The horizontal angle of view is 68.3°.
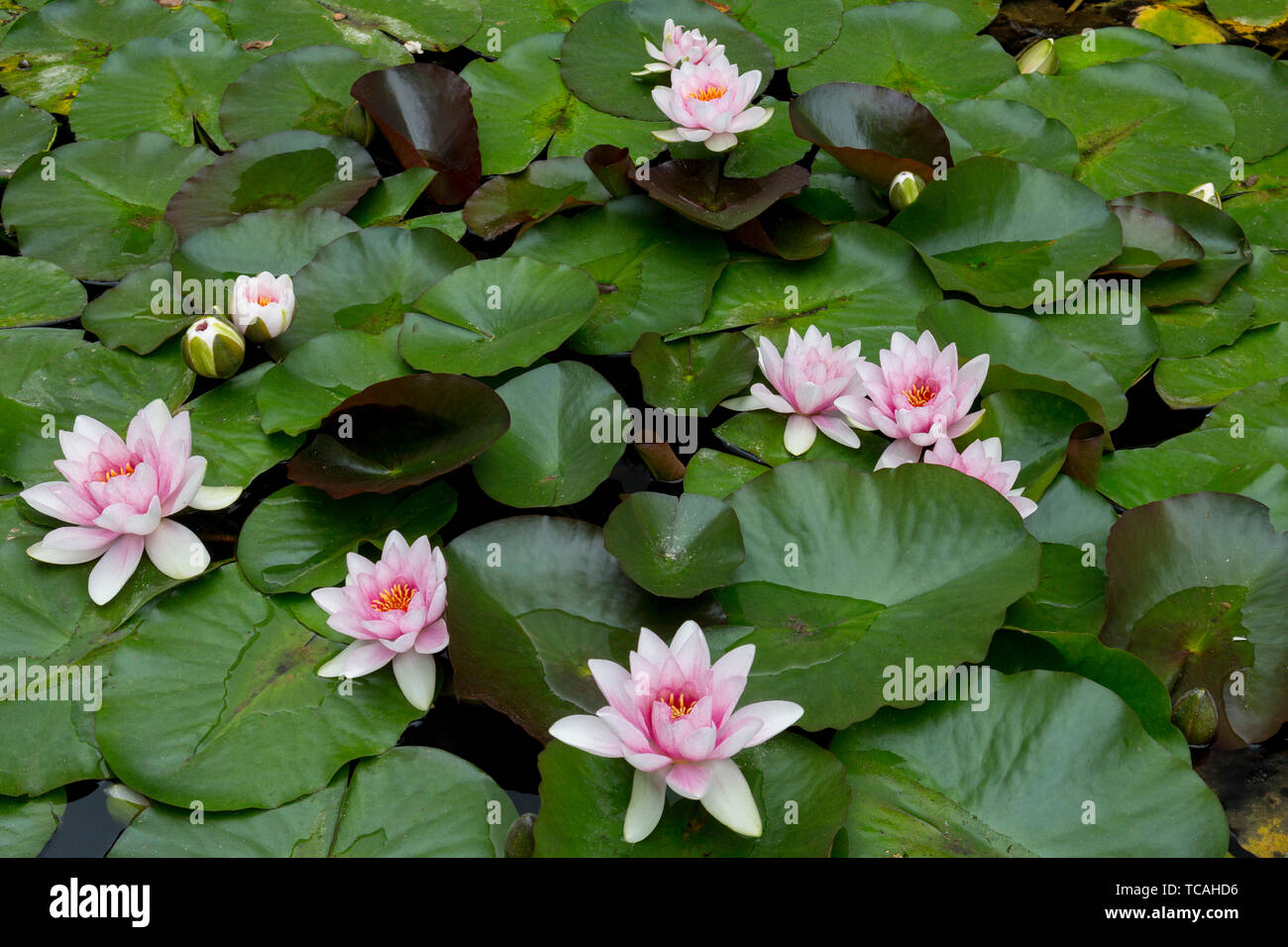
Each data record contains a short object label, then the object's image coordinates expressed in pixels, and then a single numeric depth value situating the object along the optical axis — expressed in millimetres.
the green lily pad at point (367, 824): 1818
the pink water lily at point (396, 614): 2018
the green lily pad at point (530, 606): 1934
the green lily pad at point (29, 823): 1855
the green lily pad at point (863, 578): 1904
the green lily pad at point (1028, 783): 1727
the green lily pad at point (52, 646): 1947
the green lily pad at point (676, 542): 2006
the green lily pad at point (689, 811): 1701
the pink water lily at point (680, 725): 1641
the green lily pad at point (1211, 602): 2002
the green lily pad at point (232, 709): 1896
